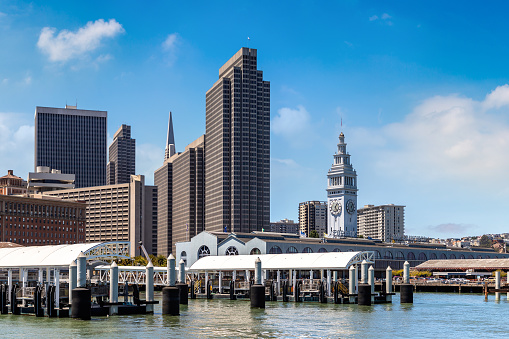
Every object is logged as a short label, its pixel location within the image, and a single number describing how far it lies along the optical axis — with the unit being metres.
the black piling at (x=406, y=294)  102.75
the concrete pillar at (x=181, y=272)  96.44
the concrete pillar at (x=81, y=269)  73.31
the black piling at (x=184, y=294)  100.19
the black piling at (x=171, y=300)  80.62
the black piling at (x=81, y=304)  73.06
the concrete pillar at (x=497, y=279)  125.01
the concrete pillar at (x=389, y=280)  106.29
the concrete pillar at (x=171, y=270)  84.12
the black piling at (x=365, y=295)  96.38
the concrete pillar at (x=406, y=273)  107.05
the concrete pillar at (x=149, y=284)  83.12
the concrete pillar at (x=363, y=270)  102.00
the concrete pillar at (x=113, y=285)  80.31
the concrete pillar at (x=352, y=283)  100.11
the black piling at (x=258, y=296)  89.38
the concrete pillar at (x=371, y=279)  101.47
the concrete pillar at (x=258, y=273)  90.37
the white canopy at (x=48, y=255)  83.00
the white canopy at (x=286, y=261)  103.51
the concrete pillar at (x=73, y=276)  74.50
